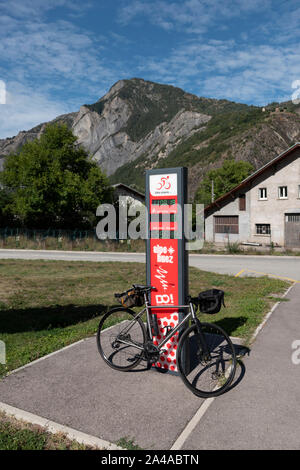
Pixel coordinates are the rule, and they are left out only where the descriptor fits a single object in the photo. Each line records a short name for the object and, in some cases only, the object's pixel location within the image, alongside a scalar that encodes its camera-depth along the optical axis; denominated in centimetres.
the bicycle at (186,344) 436
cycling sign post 471
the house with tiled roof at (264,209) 3116
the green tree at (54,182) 3108
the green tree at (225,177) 6562
